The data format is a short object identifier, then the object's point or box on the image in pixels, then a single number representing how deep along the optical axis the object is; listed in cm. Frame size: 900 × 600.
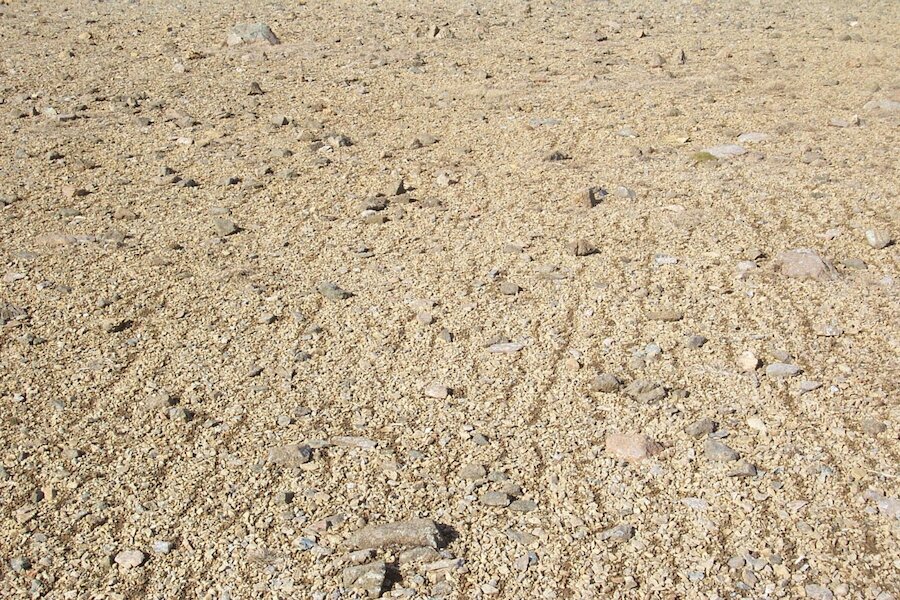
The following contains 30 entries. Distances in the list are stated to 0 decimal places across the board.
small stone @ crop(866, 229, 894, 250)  504
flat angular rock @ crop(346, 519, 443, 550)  307
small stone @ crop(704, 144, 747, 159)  646
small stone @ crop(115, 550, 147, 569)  301
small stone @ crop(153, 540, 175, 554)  306
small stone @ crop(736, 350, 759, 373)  400
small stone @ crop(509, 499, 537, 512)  325
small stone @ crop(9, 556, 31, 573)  298
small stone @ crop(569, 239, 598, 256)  503
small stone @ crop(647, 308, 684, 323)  439
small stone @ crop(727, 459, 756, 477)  339
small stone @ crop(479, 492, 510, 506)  326
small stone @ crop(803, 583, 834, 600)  287
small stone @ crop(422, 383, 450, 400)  386
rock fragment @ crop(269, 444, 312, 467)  347
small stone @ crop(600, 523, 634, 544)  312
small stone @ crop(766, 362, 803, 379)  396
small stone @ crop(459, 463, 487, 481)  340
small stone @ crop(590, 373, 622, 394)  388
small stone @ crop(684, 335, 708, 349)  418
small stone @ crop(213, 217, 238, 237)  540
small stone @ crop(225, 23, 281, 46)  981
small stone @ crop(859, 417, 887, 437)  360
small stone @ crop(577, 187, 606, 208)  565
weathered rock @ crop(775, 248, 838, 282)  473
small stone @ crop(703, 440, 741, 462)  347
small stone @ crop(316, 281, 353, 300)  464
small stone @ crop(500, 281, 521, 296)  466
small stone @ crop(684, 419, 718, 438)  361
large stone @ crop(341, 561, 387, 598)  290
